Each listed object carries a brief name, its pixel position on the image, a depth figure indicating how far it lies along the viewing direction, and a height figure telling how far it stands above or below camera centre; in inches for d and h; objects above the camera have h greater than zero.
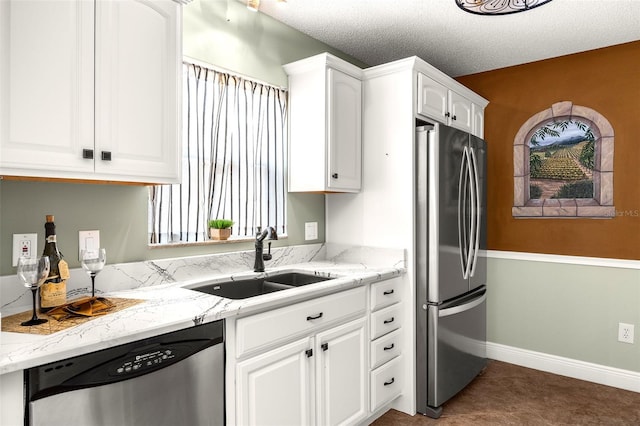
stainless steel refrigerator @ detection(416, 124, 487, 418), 102.4 -12.4
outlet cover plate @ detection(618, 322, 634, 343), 120.1 -34.5
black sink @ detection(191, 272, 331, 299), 84.9 -15.4
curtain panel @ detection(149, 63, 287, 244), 89.0 +12.4
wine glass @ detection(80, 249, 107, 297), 64.4 -7.3
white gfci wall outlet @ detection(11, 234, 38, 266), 63.7 -4.7
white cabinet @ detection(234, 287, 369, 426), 67.0 -27.2
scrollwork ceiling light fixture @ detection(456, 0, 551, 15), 93.3 +47.3
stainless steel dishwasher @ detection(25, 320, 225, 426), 45.9 -21.0
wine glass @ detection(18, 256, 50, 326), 53.2 -7.5
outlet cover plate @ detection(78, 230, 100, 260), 71.5 -4.4
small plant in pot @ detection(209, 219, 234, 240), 93.0 -3.3
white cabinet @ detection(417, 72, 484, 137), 106.8 +30.4
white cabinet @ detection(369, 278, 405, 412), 95.2 -30.5
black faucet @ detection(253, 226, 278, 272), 93.5 -7.3
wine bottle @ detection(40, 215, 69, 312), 60.8 -9.2
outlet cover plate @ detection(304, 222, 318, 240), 115.7 -4.7
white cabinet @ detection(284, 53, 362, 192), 102.0 +22.5
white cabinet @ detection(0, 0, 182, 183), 53.5 +18.0
